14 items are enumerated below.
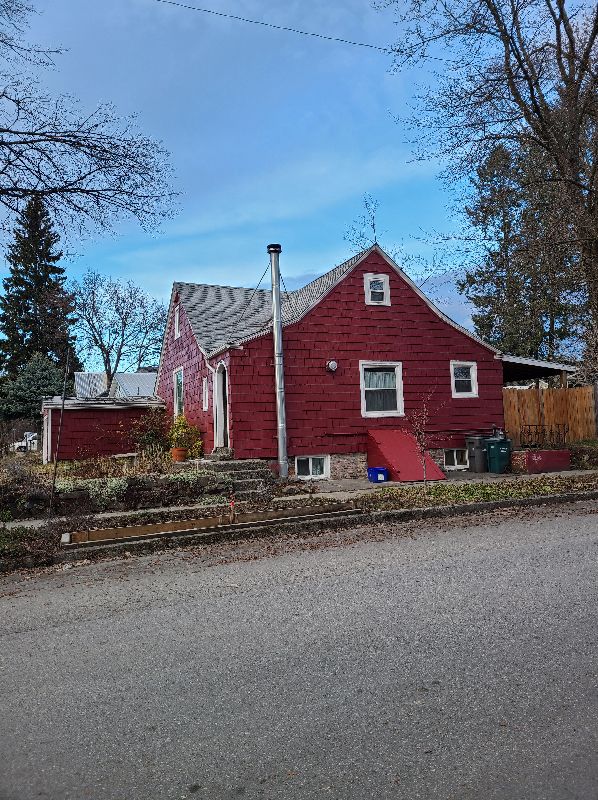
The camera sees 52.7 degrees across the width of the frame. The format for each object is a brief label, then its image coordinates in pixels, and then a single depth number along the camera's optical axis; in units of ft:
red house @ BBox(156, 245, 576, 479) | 50.24
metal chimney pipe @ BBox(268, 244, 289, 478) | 49.01
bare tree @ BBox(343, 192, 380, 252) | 82.35
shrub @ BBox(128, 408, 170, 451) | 63.10
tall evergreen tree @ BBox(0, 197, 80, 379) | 145.28
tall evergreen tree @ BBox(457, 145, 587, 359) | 49.55
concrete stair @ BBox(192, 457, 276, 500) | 43.18
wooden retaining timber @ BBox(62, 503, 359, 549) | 28.02
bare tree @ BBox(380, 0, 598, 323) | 48.90
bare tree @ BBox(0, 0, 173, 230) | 27.48
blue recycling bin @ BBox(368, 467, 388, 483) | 49.79
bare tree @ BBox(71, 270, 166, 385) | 146.10
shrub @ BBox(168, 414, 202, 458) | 56.44
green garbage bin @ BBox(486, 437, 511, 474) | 53.98
